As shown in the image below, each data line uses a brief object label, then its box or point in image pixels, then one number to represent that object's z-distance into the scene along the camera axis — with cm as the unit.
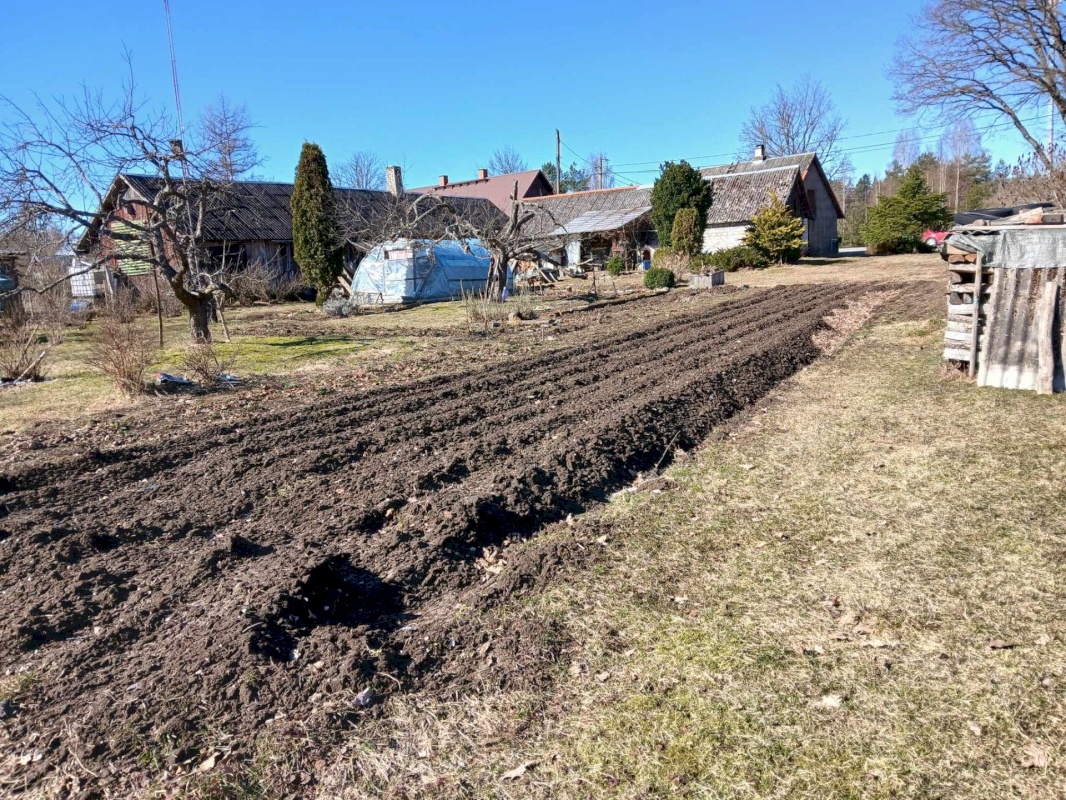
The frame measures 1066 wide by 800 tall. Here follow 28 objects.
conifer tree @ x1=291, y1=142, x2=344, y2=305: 2464
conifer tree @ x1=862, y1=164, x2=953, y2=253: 3566
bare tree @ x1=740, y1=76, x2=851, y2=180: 5634
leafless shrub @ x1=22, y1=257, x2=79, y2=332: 1441
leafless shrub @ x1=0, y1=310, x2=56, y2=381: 1107
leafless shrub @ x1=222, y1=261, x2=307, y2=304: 2366
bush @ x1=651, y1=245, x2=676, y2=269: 2812
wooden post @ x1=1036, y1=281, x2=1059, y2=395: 769
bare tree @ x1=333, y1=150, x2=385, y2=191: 4930
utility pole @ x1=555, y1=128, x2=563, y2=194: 5393
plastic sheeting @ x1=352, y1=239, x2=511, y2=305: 2427
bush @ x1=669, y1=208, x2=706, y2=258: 2827
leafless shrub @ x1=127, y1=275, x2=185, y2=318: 2153
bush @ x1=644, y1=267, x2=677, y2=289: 2417
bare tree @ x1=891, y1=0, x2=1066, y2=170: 2138
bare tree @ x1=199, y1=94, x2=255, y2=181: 1385
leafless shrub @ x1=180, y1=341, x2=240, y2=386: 980
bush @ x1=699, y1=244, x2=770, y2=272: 3042
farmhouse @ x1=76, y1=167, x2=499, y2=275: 2609
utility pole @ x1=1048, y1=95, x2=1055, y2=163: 2307
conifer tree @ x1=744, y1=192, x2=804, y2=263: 3109
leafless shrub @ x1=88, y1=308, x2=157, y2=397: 905
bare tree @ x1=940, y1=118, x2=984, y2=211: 6732
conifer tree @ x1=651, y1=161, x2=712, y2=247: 3091
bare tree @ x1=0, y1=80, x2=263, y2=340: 1167
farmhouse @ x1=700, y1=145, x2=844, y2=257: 3512
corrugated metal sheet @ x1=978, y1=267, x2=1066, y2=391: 786
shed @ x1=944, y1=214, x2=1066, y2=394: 775
